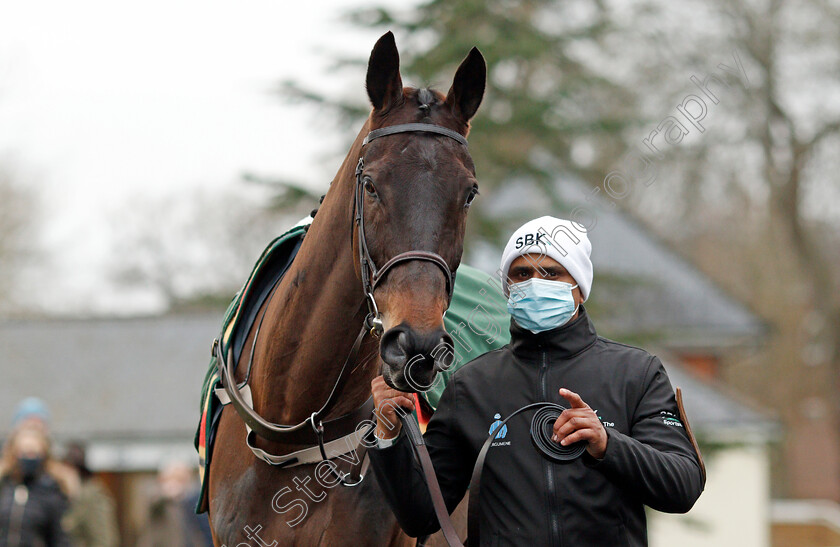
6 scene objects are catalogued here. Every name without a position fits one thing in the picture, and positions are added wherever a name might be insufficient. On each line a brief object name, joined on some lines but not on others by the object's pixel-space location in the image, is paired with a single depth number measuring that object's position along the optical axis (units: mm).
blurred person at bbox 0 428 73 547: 12484
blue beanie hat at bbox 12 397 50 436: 13070
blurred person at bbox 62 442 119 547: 14945
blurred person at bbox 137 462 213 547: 17422
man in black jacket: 5059
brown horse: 5227
